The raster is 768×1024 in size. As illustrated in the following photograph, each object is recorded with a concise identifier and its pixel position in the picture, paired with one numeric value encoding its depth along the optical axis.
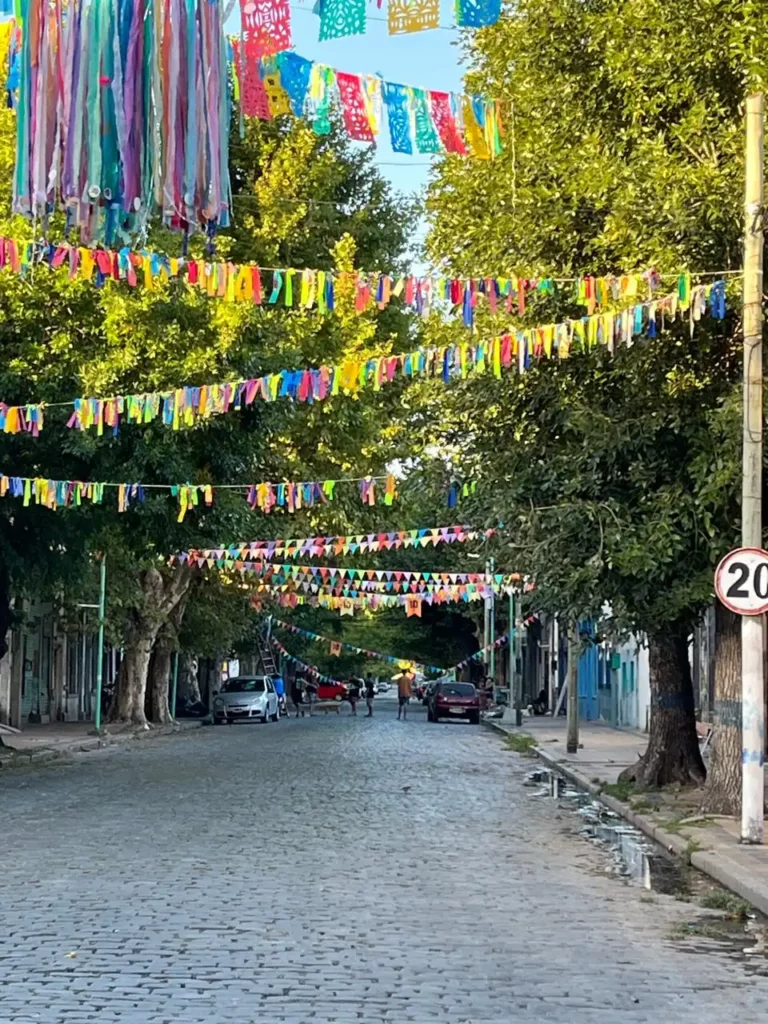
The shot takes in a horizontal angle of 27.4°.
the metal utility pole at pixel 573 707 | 30.74
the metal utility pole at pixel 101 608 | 36.81
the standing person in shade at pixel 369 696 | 61.25
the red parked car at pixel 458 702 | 51.75
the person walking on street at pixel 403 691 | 58.25
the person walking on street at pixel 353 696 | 63.77
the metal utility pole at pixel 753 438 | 14.79
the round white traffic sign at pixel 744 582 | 14.64
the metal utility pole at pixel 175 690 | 50.78
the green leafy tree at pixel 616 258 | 15.89
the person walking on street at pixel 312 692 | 73.54
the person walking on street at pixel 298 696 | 66.49
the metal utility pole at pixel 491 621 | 55.36
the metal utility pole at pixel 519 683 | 46.88
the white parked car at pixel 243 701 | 51.53
